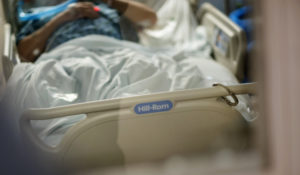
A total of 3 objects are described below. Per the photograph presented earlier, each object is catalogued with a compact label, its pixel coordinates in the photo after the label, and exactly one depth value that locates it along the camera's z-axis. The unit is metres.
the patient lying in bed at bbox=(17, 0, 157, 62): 2.37
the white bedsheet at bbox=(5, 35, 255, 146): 1.63
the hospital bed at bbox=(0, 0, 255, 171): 1.45
